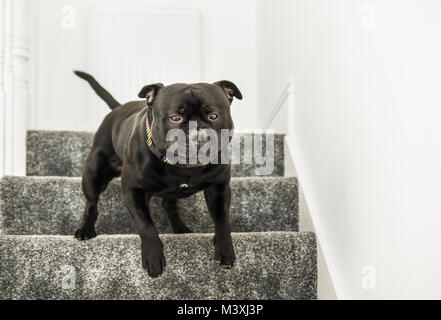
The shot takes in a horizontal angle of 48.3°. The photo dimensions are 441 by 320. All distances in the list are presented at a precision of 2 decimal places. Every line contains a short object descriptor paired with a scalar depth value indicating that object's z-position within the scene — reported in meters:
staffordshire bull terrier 1.28
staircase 1.34
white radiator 3.20
